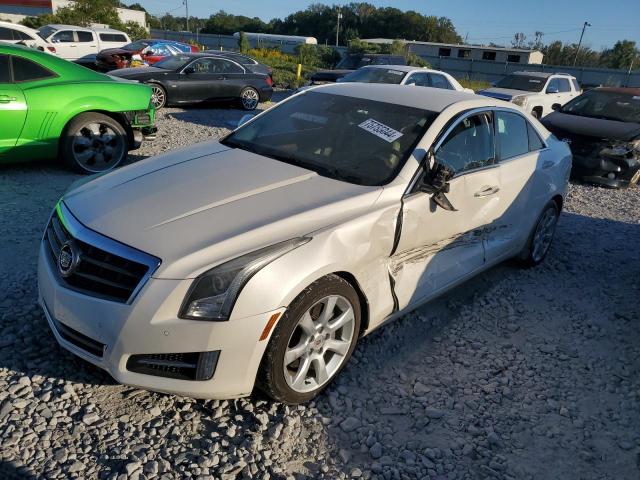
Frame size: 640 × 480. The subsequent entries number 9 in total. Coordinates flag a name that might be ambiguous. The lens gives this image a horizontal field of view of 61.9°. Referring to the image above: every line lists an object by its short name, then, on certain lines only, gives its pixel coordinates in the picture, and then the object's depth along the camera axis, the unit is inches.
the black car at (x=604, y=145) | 334.0
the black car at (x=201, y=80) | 466.9
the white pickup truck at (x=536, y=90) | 536.8
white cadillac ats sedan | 97.2
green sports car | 232.1
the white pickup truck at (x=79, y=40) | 803.4
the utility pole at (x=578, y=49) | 2417.6
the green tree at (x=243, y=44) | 1369.3
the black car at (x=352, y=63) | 561.0
